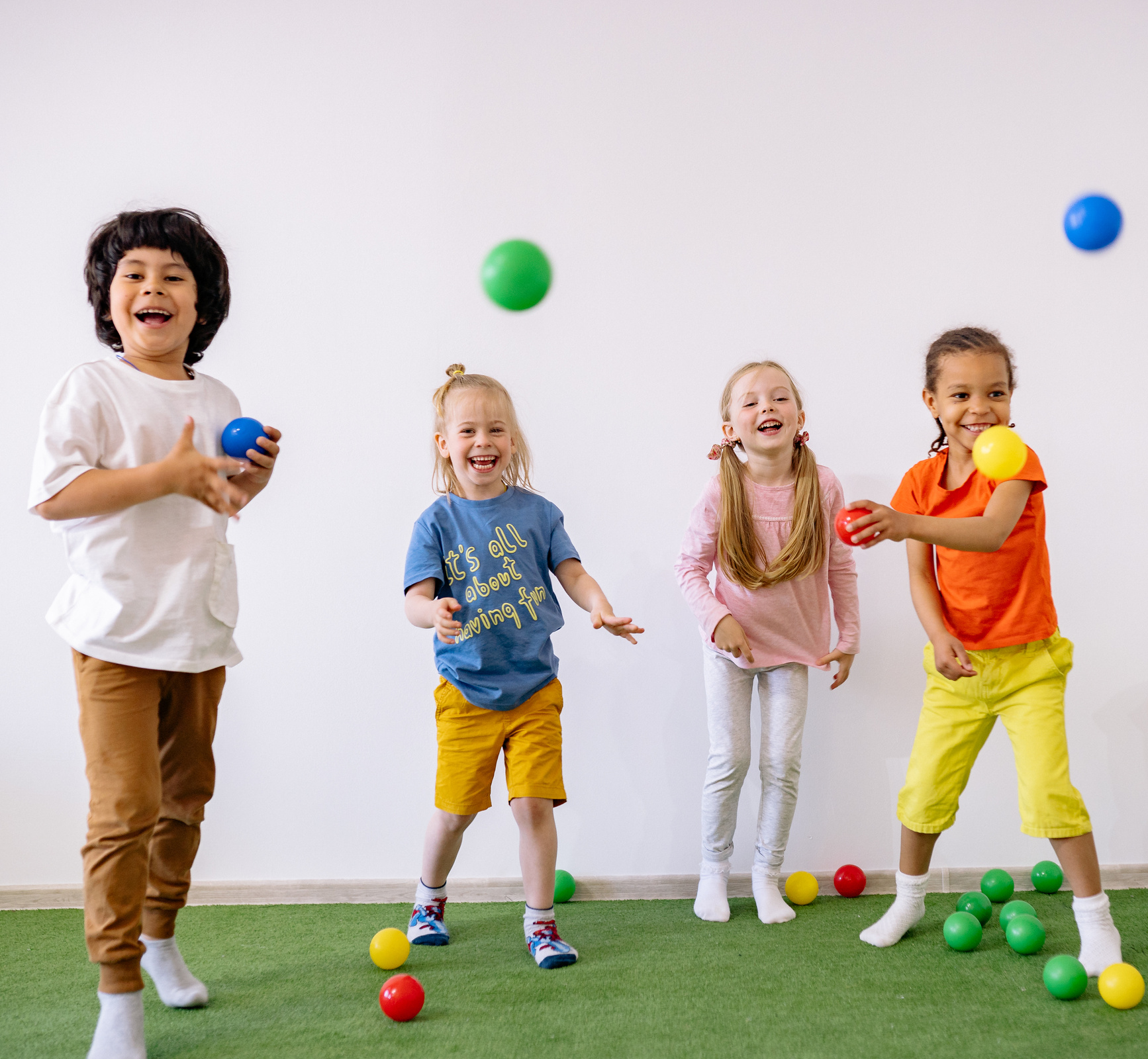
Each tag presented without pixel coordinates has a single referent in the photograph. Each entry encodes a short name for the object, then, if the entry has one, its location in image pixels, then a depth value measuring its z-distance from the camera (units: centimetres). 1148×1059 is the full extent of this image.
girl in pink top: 233
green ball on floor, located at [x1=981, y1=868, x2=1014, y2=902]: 238
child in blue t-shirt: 210
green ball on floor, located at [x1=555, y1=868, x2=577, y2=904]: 249
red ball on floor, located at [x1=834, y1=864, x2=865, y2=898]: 247
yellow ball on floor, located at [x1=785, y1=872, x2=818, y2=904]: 241
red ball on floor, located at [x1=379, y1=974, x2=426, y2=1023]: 171
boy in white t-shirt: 156
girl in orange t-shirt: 186
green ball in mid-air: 254
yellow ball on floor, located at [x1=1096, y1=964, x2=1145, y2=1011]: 167
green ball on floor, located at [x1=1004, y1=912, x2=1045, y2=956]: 195
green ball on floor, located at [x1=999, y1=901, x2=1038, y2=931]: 211
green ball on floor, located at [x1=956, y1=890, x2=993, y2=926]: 219
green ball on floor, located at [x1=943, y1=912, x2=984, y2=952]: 198
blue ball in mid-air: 255
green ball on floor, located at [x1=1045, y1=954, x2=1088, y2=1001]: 171
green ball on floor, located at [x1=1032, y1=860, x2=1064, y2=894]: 243
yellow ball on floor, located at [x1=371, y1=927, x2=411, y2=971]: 198
